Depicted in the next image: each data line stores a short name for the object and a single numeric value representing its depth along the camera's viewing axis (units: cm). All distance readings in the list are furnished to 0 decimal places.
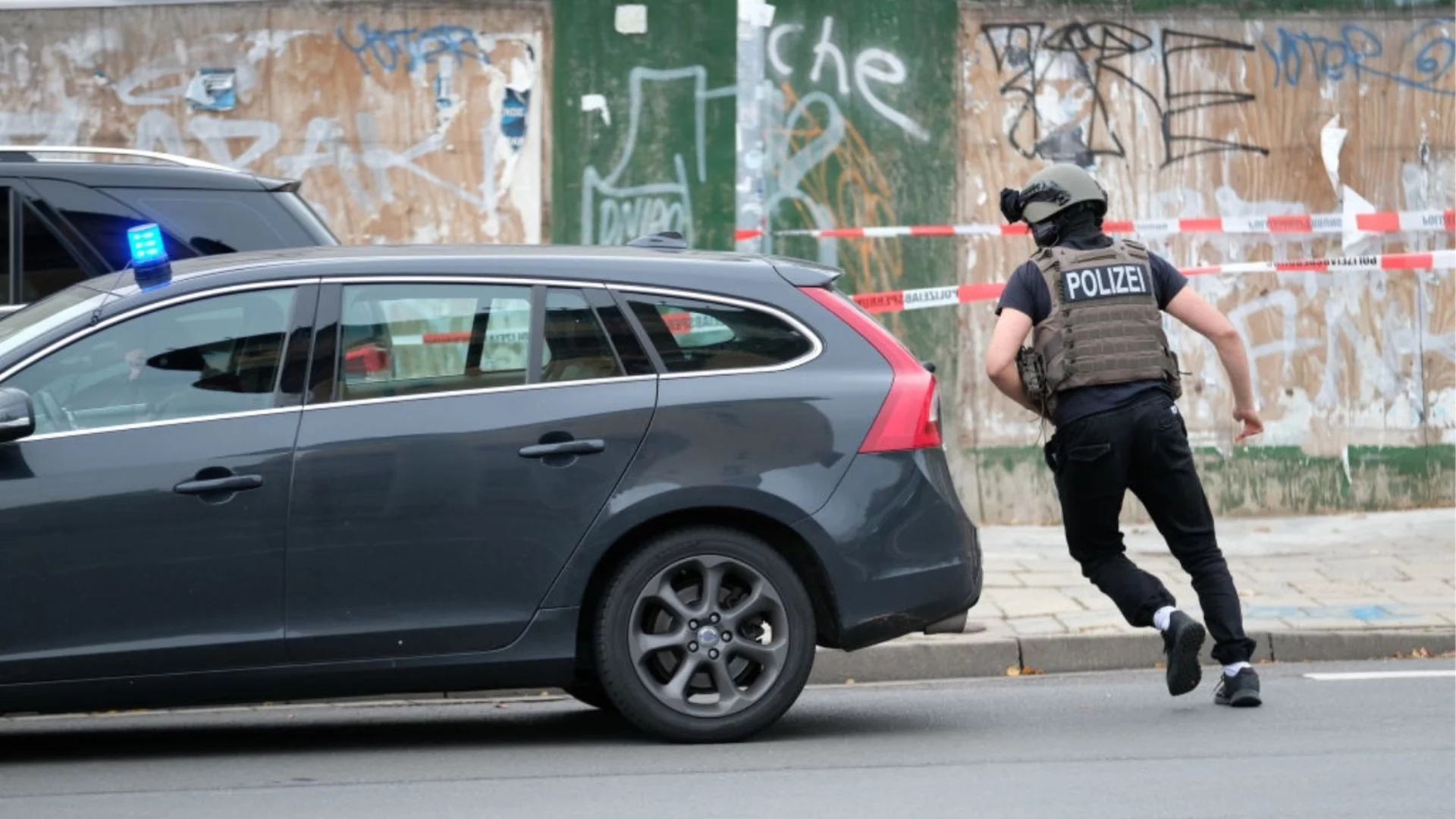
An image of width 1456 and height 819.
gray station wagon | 1330
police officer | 1496
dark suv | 1758
